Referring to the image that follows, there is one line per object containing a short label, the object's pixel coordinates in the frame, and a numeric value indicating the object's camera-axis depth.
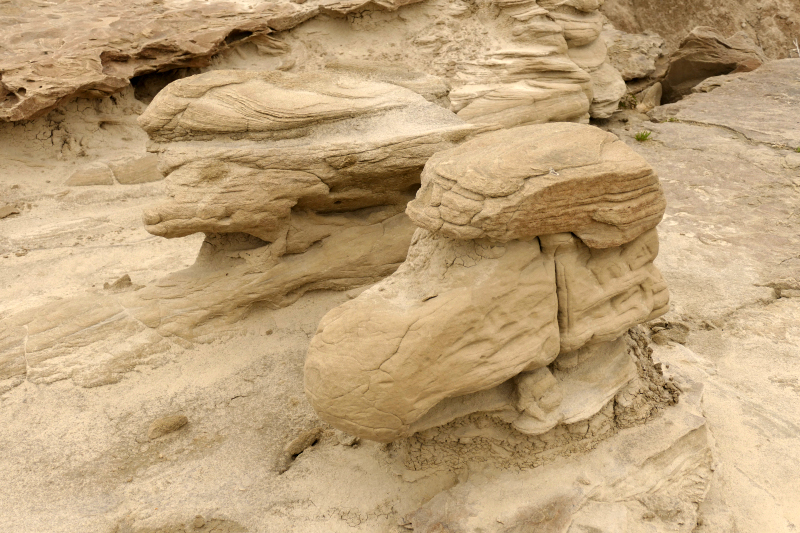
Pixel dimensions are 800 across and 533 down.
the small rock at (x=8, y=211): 6.15
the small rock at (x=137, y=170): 6.77
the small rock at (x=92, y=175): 6.62
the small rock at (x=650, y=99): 9.05
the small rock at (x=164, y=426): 3.96
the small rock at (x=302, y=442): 3.84
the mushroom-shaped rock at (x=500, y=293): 2.99
